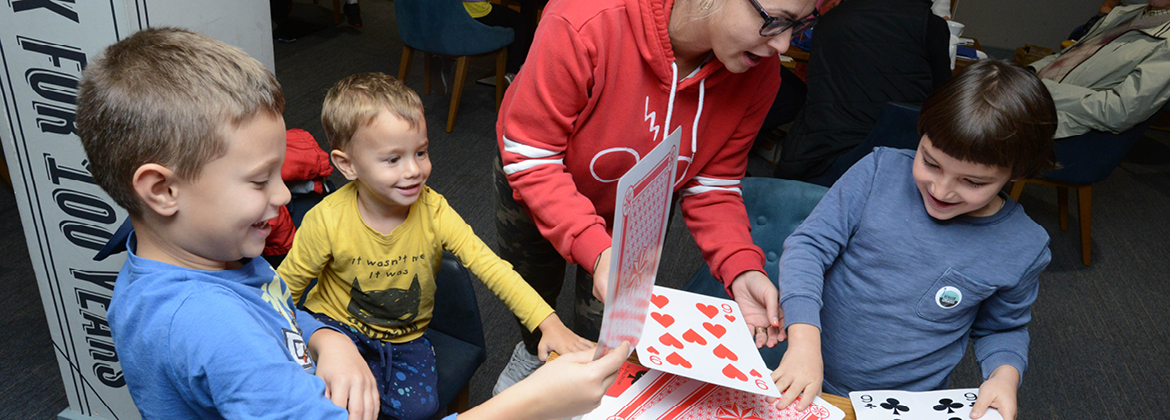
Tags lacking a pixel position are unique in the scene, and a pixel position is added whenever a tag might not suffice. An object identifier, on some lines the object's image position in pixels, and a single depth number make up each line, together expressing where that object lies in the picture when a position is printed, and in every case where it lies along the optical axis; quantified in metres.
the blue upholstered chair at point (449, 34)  3.53
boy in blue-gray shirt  1.14
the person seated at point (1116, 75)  2.78
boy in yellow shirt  1.30
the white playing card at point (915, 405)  1.02
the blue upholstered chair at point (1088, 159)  2.92
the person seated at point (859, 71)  2.58
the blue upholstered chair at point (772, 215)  1.60
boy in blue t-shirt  0.75
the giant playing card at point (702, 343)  0.95
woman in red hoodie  1.11
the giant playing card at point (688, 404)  1.00
